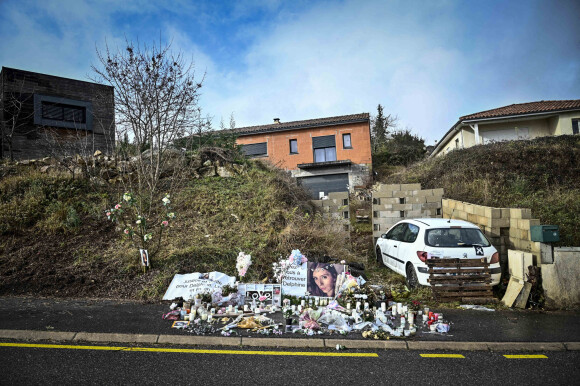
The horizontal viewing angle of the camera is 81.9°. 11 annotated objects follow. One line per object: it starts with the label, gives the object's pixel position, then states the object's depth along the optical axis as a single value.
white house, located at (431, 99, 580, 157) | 20.81
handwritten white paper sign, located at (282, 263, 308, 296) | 6.64
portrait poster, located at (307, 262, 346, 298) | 6.61
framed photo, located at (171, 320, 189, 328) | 5.18
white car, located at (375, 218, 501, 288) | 6.66
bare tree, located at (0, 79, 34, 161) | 17.90
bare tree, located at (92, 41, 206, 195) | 8.66
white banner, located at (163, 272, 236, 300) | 6.54
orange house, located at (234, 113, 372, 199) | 25.05
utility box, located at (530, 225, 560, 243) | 6.45
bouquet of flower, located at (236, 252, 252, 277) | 7.05
